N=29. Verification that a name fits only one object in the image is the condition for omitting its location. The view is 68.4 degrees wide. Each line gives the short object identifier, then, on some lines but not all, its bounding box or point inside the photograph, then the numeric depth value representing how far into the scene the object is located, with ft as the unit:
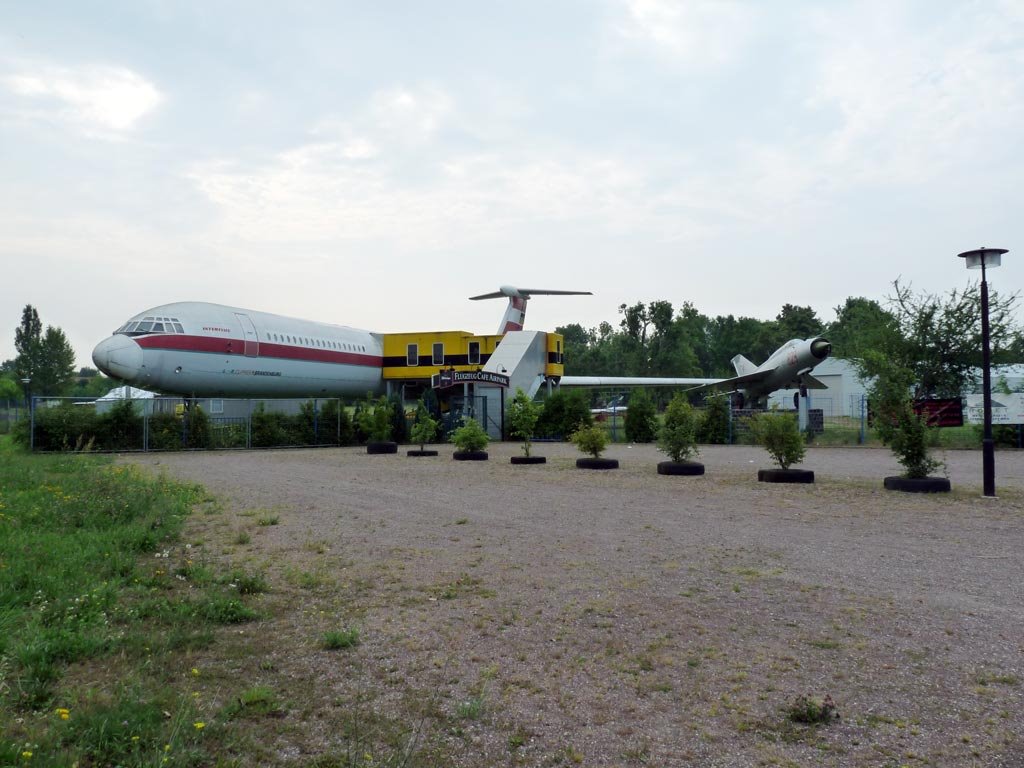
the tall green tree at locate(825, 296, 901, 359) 106.93
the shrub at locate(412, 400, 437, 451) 76.89
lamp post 39.11
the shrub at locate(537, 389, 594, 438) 103.65
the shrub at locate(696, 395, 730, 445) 96.84
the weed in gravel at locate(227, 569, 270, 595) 19.90
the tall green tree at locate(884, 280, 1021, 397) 103.35
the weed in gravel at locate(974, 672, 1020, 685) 13.56
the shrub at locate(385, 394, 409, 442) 97.68
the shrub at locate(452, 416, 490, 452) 69.97
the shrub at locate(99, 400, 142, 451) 79.66
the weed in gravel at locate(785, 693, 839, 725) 12.03
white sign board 79.41
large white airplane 80.28
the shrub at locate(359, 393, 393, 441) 83.35
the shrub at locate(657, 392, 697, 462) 56.39
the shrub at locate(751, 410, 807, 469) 50.37
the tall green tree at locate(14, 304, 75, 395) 266.16
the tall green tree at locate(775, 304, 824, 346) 297.53
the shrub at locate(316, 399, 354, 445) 93.71
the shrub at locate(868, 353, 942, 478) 44.14
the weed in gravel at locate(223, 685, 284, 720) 12.09
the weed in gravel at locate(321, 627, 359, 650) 15.52
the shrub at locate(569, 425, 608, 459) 61.05
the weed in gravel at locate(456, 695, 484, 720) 12.26
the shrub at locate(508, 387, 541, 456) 72.84
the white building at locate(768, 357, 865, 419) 182.70
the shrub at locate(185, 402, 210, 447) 83.51
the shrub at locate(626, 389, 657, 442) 100.15
